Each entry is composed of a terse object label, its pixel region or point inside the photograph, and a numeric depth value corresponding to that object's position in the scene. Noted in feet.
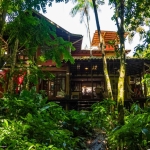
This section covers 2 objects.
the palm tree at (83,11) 59.50
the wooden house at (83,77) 39.14
